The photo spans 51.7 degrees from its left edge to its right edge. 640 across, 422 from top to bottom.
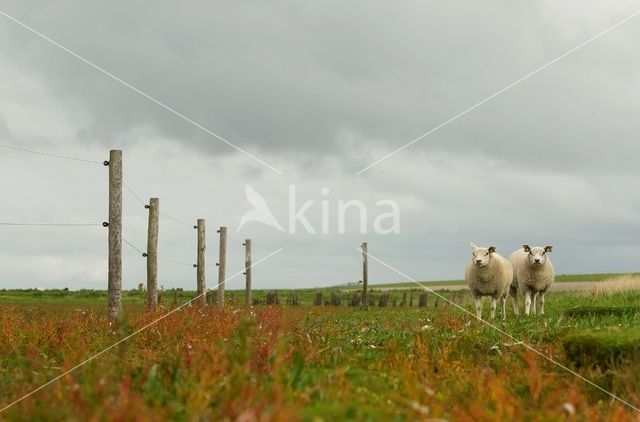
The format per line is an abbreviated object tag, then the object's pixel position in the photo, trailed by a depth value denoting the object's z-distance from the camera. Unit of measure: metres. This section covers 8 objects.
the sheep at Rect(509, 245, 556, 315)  19.67
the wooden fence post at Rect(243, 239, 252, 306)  37.53
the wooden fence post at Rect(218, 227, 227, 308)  31.62
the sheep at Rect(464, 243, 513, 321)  19.64
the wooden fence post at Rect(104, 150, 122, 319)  18.88
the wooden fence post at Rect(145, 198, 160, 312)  22.72
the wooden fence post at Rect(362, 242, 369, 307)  39.50
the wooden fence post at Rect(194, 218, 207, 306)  29.12
